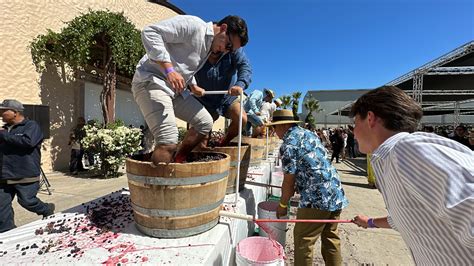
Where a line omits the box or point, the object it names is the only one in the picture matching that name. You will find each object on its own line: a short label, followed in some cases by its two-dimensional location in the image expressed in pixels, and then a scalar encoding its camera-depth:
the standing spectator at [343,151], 14.87
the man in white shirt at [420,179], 0.78
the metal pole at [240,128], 2.32
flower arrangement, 7.19
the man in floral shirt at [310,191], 2.59
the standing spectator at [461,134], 7.60
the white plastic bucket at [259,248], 2.23
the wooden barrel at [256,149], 4.36
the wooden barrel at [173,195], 1.60
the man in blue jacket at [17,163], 3.08
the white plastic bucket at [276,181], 5.15
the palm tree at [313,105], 47.34
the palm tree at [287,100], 52.99
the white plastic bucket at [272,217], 3.01
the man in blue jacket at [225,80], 2.93
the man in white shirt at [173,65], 1.67
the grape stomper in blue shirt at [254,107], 5.38
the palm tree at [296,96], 56.56
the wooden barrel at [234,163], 2.74
